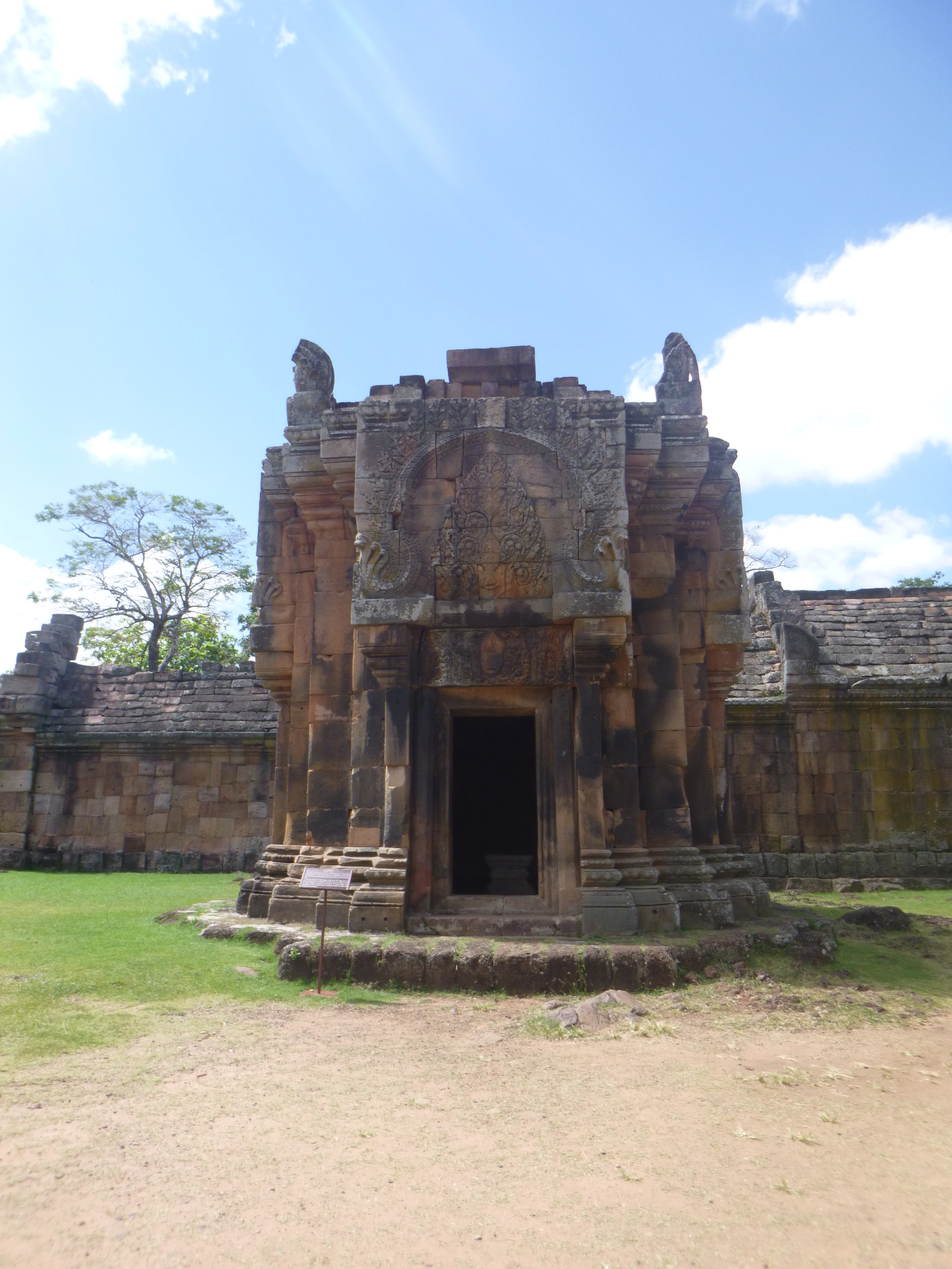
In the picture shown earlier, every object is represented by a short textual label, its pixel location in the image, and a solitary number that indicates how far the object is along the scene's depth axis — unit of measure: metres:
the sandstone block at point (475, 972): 6.49
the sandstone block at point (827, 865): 13.67
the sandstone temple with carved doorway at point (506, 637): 7.82
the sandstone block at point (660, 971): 6.42
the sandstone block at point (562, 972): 6.43
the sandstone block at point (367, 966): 6.62
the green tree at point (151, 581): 30.34
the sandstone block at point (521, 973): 6.45
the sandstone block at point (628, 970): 6.41
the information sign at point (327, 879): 6.64
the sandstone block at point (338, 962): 6.65
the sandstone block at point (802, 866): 13.70
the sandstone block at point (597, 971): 6.41
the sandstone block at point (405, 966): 6.56
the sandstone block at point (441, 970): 6.52
